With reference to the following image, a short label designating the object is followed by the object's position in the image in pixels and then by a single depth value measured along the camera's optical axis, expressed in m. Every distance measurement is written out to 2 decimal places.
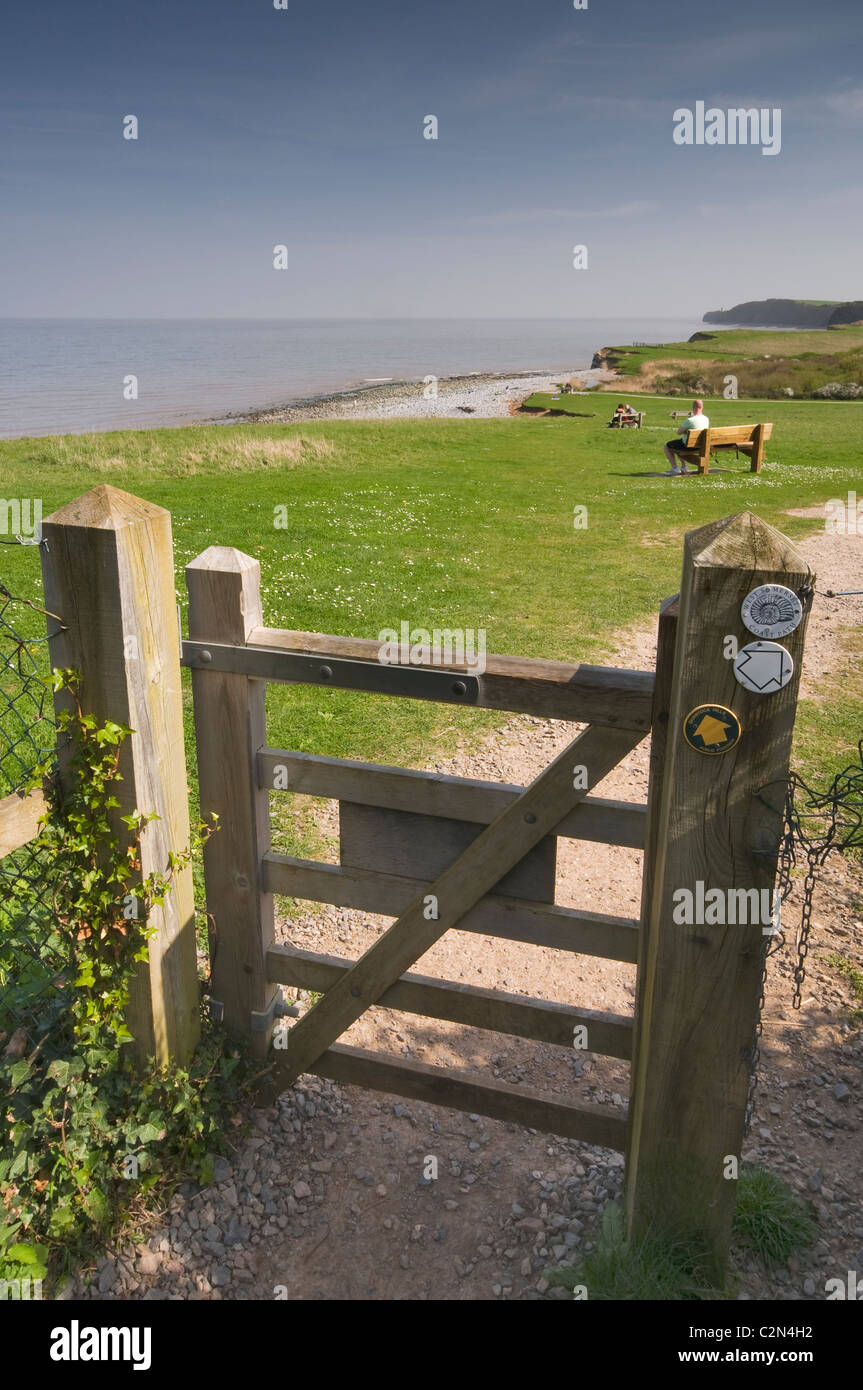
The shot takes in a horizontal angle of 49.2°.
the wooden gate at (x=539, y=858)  2.41
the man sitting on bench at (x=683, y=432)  20.77
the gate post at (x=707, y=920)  2.27
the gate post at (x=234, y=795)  3.16
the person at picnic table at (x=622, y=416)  30.89
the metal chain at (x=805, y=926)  2.79
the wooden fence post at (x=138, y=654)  2.84
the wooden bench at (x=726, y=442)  20.72
